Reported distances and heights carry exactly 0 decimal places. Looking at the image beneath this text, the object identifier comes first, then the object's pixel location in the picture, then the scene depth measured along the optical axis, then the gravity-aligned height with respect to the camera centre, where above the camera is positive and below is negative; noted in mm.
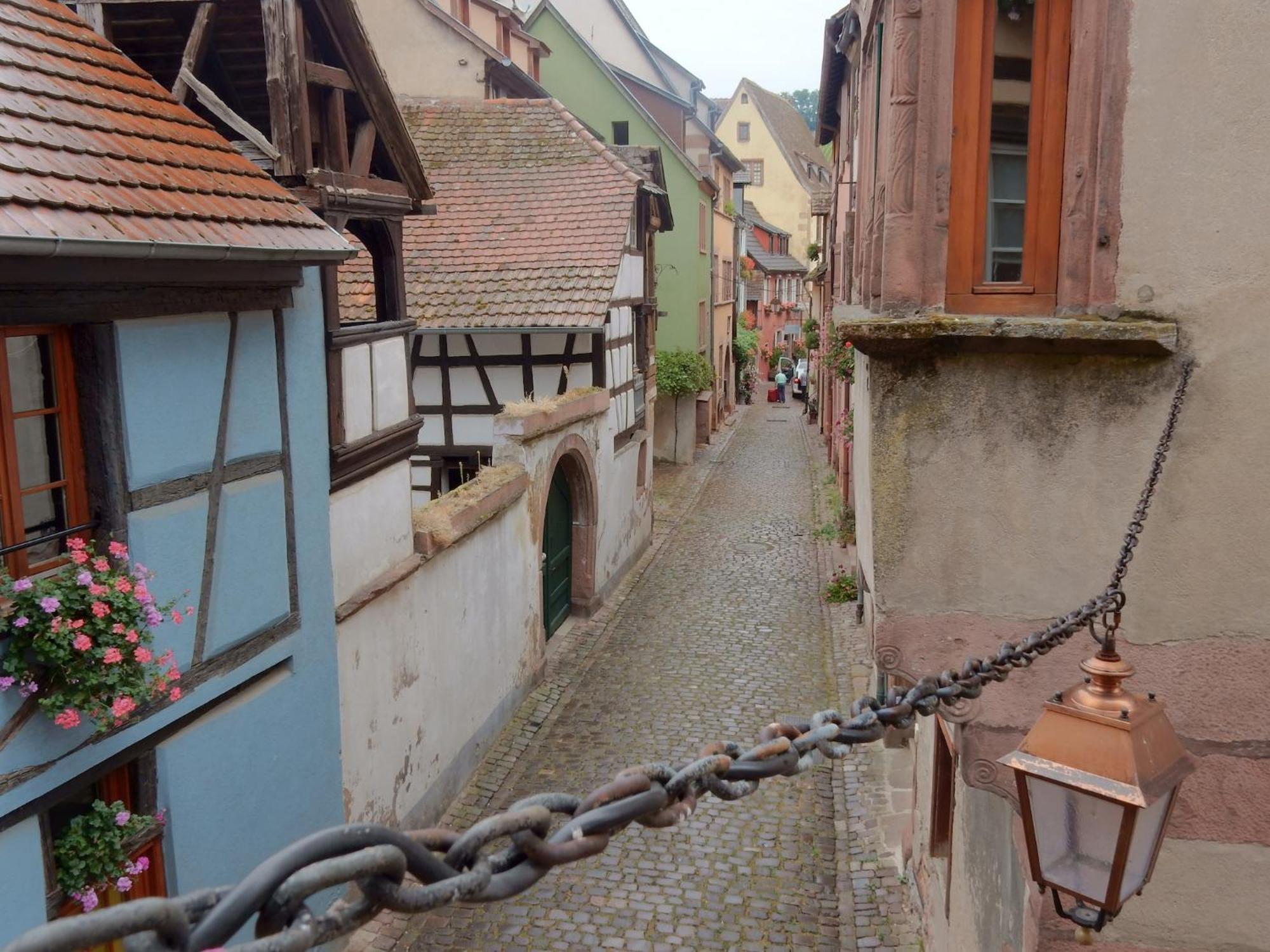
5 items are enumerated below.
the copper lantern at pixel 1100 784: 2666 -1219
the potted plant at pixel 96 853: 5133 -2666
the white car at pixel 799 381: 44406 -3423
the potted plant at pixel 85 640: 4648 -1495
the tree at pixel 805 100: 112250 +21320
